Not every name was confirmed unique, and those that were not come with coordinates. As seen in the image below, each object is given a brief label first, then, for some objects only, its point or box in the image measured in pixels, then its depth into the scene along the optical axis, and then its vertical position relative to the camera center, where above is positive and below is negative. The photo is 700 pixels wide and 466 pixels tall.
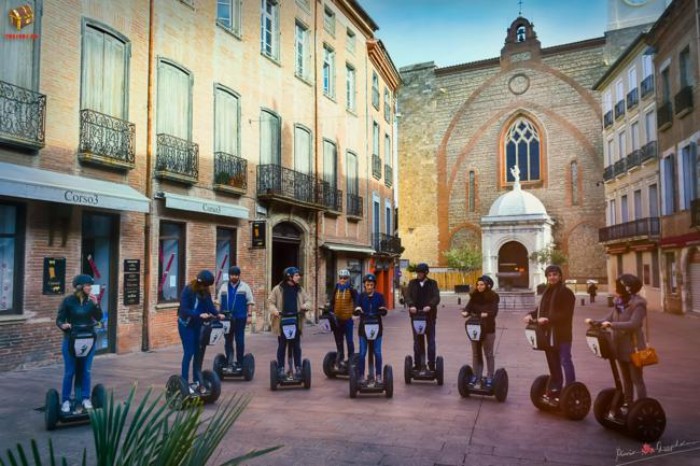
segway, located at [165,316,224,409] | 7.12 -1.33
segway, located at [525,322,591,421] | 6.54 -1.41
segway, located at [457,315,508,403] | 7.61 -1.45
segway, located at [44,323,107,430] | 6.15 -1.30
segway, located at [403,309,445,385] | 8.77 -1.48
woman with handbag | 5.86 -0.60
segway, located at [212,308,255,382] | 9.17 -1.46
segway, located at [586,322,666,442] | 5.68 -1.40
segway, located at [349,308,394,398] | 7.91 -1.46
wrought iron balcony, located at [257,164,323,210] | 17.28 +2.83
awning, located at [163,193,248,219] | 13.42 +1.74
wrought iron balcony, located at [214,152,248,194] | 15.38 +2.80
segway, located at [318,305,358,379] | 8.97 -1.41
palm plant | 1.88 -0.56
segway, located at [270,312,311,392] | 8.48 -1.42
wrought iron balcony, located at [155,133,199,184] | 13.35 +2.80
